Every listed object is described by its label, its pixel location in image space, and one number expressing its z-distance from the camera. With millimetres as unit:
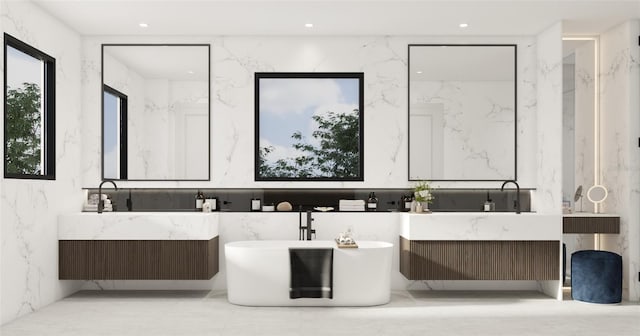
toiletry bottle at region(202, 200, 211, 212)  6195
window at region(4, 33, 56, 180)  5043
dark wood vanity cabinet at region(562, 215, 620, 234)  5848
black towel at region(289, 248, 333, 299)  5336
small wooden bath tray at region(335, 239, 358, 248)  5508
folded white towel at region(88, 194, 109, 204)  6340
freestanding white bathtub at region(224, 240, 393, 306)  5375
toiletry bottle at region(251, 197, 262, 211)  6340
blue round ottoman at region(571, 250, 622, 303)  5551
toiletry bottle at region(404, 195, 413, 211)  6355
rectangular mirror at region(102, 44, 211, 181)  6336
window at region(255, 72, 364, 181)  6375
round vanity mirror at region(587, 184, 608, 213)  6059
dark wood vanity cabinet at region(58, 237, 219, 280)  5734
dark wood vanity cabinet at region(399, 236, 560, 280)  5773
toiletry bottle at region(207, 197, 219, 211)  6348
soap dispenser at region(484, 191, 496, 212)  6383
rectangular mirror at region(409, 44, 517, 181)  6352
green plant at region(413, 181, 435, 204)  6109
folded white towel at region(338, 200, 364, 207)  6309
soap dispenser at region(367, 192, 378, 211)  6348
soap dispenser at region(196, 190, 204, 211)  6328
